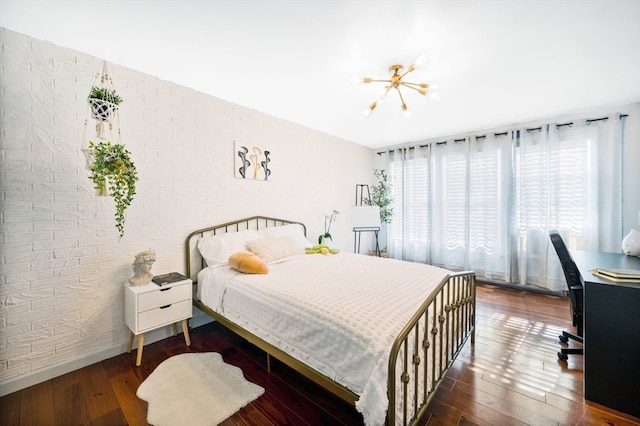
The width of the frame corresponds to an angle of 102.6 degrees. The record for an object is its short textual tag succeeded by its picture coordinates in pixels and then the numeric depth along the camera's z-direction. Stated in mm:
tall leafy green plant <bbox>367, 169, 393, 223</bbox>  5090
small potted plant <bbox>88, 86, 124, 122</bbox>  1851
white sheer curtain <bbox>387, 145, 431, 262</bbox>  4766
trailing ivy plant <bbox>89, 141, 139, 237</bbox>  1870
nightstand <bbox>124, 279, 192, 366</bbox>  2074
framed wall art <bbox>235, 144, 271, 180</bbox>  3154
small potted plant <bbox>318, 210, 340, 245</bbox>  4363
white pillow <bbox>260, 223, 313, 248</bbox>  3217
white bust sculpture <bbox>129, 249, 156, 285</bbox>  2172
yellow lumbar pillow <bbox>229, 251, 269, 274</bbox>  2349
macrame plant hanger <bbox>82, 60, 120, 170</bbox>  1856
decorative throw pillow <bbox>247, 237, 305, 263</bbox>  2760
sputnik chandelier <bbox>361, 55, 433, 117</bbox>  2223
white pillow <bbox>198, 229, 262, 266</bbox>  2652
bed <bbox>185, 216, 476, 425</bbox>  1268
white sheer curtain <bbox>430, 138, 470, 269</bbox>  4359
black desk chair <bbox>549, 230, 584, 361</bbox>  2088
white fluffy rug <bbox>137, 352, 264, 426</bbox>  1576
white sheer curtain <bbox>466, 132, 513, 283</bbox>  3973
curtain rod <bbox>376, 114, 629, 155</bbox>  3307
